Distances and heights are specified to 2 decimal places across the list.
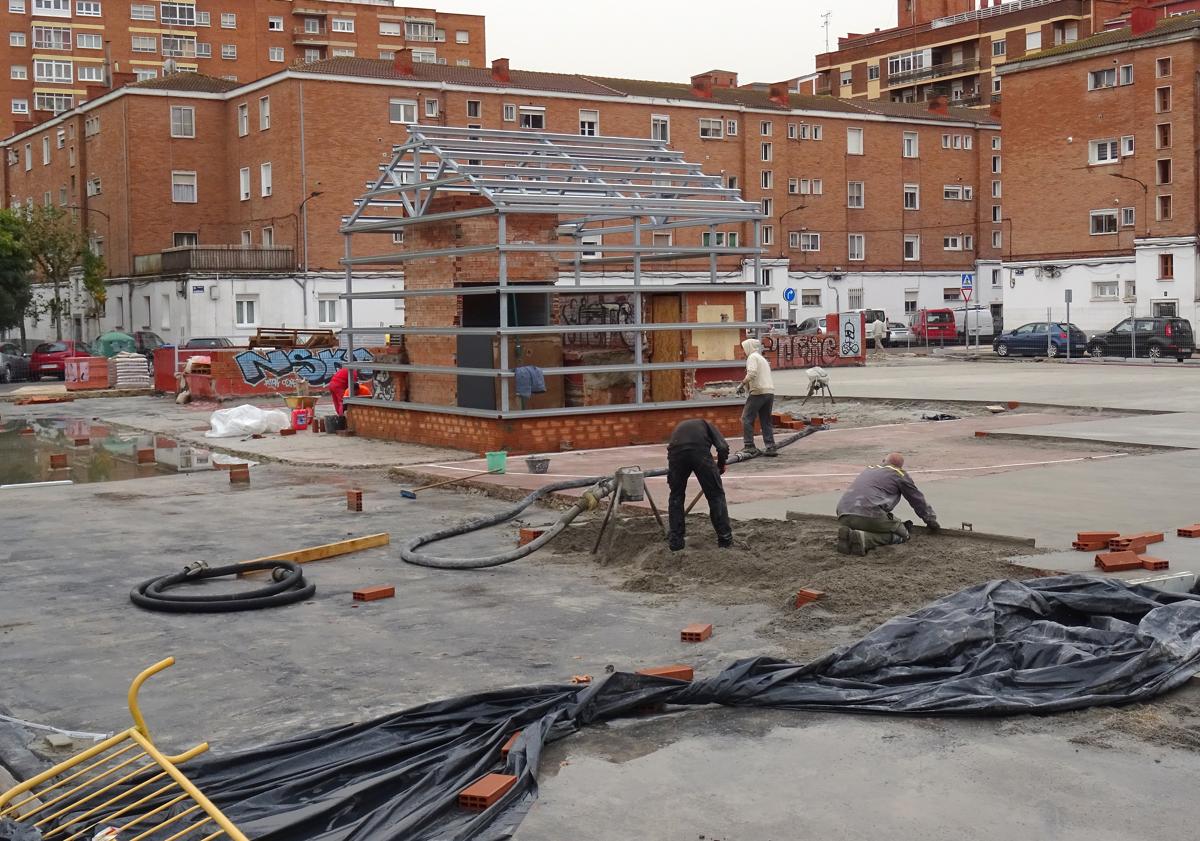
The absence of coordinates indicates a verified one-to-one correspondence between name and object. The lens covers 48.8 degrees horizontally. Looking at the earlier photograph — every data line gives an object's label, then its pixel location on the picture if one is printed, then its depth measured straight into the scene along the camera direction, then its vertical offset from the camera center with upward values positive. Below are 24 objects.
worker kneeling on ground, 11.06 -1.34
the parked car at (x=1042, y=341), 47.53 +0.17
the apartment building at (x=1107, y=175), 54.44 +7.39
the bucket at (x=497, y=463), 17.59 -1.45
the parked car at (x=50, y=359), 47.22 +0.11
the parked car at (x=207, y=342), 44.84 +0.59
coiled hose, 10.26 -1.88
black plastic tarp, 5.95 -1.93
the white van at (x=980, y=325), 63.28 +1.04
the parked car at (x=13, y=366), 46.91 -0.13
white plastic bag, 25.06 -1.21
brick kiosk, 20.47 +0.80
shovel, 16.58 -1.70
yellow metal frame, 5.51 -1.99
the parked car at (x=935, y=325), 61.44 +1.02
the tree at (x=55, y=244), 57.81 +5.20
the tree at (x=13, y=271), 53.72 +3.73
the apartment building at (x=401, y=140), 54.00 +9.08
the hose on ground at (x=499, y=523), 11.88 -1.77
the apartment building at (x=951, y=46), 88.19 +21.64
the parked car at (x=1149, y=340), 44.41 +0.13
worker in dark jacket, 11.54 -1.04
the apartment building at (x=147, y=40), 99.75 +24.58
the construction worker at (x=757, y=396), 19.17 -0.67
